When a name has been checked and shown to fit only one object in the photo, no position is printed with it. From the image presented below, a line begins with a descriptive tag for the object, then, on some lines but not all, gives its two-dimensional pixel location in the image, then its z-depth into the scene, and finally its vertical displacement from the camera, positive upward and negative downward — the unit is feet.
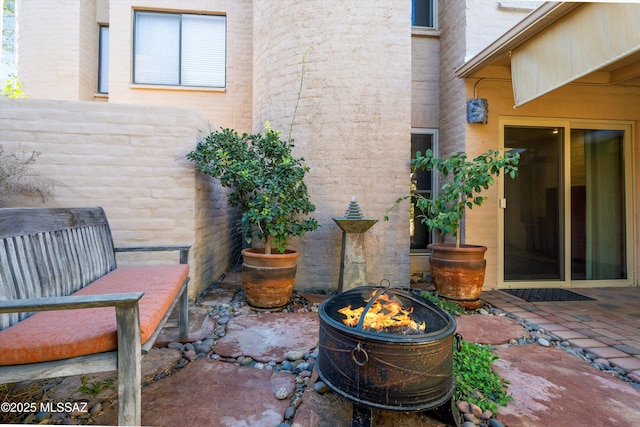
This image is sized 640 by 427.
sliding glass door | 13.04 +0.43
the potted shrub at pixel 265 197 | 9.76 +0.62
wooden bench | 3.63 -1.43
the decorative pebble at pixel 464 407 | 5.07 -3.21
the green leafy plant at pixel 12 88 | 15.94 +6.78
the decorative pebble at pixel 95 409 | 4.94 -3.20
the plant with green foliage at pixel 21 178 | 8.86 +1.06
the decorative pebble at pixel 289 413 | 4.98 -3.28
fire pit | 4.31 -2.13
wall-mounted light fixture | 12.26 +4.32
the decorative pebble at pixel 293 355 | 6.79 -3.16
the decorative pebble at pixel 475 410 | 5.02 -3.22
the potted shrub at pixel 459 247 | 10.05 -1.07
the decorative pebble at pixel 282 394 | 5.44 -3.22
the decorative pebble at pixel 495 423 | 4.75 -3.25
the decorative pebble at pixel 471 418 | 4.89 -3.27
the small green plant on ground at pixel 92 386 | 5.45 -3.16
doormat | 11.41 -3.04
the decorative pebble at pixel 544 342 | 7.74 -3.21
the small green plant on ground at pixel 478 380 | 5.35 -3.12
